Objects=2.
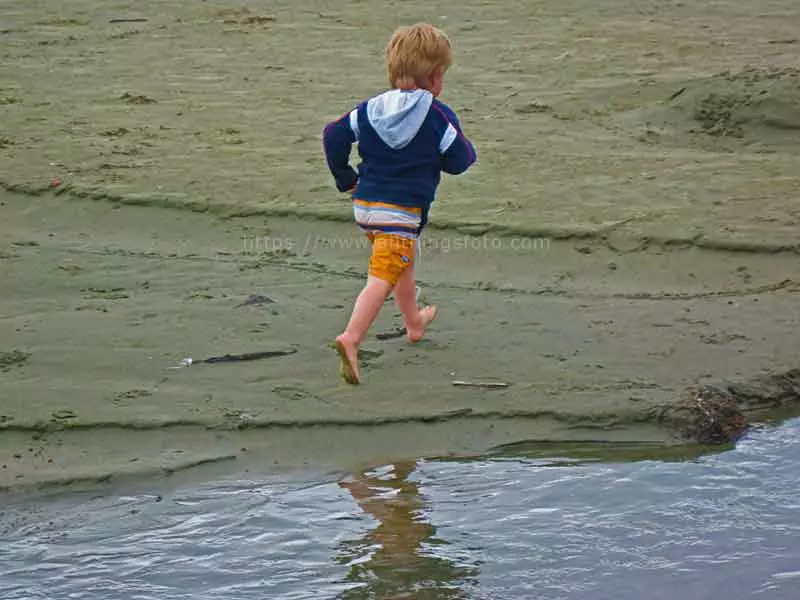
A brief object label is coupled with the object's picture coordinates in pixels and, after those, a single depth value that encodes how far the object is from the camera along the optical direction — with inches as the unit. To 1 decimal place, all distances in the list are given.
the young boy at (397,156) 430.6
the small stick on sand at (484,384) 451.2
